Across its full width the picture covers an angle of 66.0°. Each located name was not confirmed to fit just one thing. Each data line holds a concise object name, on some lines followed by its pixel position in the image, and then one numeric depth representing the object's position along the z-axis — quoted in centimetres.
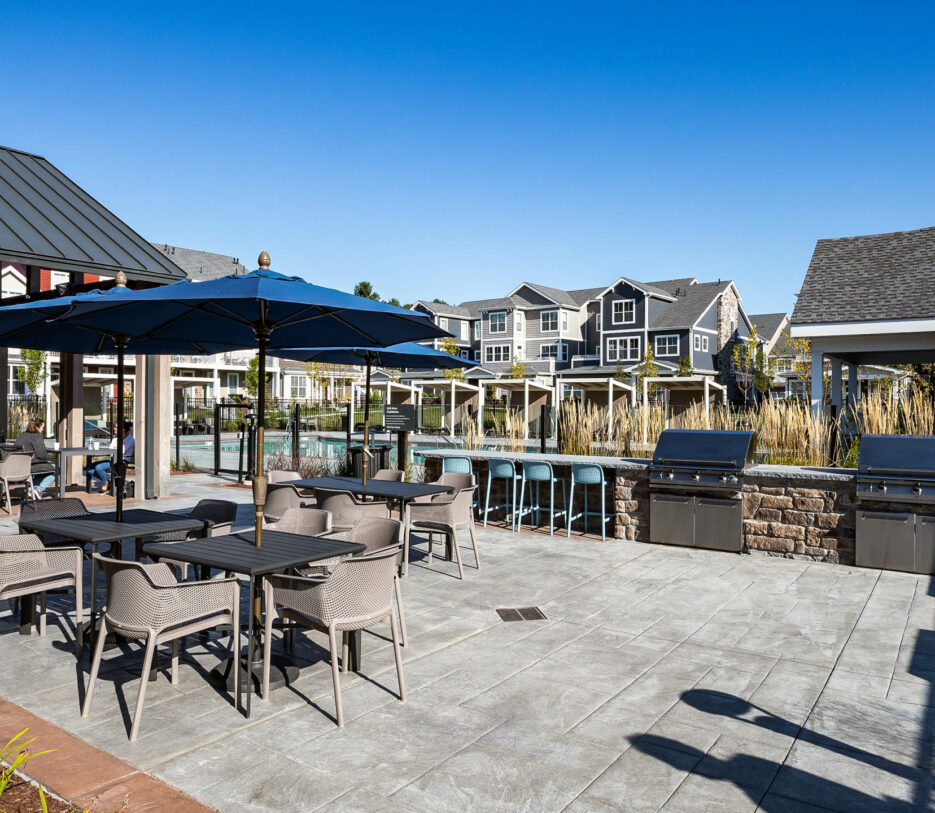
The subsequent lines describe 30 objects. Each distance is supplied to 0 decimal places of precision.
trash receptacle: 1091
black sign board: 1090
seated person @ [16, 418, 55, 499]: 968
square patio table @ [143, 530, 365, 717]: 362
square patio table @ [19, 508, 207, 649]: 430
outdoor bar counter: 700
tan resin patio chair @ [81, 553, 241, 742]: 328
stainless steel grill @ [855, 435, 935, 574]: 641
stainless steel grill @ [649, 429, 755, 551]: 736
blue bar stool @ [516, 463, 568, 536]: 834
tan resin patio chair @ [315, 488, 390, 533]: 597
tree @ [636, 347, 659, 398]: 3394
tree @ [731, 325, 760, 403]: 3831
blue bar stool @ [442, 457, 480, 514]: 873
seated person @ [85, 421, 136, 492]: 1076
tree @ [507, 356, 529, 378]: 3838
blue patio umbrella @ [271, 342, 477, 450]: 805
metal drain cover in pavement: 518
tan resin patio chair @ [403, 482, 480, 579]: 636
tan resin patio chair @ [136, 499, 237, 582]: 489
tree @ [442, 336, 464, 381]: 3521
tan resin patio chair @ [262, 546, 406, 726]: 347
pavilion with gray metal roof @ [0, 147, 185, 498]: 818
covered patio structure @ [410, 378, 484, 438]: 2616
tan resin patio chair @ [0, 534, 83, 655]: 410
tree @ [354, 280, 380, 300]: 6456
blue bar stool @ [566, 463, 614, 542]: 812
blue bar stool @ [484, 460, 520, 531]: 865
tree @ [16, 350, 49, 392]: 2559
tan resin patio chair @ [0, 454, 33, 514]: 891
